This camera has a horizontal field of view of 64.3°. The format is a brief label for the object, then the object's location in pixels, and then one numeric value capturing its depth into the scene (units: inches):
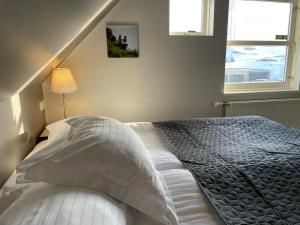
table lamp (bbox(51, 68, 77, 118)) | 88.0
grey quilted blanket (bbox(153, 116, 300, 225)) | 38.3
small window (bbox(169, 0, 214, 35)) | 111.5
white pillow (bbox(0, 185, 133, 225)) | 26.7
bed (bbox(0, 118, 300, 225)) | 27.5
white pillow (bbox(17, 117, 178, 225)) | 34.9
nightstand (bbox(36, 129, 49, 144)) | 78.8
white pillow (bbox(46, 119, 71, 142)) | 64.3
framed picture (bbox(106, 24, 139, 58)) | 100.4
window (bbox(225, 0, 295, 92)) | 120.3
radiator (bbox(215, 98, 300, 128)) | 119.6
